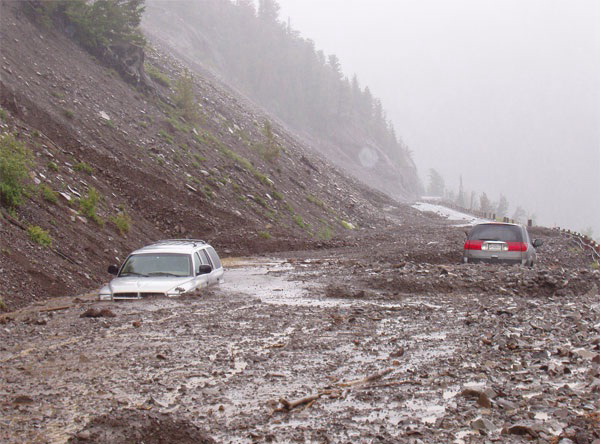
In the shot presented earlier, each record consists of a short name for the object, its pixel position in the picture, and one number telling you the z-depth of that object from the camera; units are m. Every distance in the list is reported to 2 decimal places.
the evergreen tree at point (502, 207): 190.88
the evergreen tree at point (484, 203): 180.27
